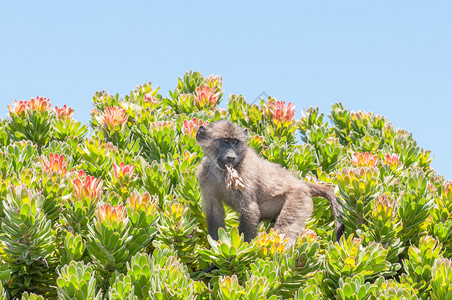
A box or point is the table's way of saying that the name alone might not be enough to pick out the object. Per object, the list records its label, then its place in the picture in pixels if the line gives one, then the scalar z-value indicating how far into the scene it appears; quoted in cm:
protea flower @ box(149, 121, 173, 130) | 1298
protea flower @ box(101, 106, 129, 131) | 1384
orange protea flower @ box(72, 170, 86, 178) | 1059
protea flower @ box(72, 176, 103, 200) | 952
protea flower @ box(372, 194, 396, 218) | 961
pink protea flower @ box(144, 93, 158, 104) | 1643
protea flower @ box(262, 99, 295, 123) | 1512
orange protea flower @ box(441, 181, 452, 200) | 1052
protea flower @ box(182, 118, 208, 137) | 1337
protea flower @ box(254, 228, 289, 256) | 909
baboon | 1151
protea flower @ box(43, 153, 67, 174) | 1055
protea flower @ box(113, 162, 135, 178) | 1119
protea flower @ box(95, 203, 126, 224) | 864
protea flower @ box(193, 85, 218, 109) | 1615
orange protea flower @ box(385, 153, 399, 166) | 1276
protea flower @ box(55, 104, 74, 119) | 1484
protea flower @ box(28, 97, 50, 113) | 1416
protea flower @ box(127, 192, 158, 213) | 914
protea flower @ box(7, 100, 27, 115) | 1400
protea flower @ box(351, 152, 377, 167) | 1186
